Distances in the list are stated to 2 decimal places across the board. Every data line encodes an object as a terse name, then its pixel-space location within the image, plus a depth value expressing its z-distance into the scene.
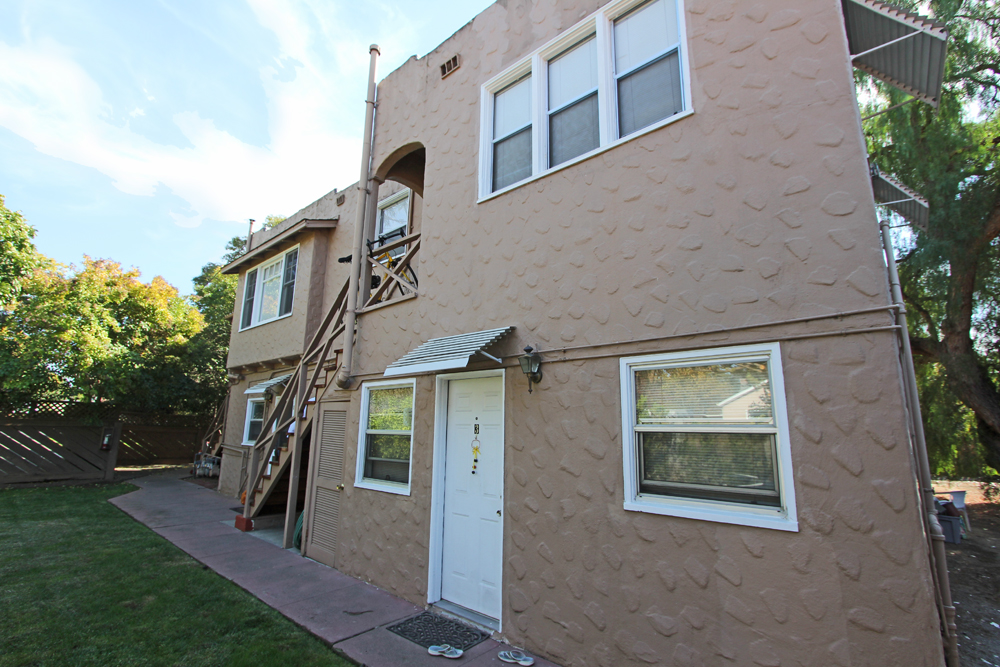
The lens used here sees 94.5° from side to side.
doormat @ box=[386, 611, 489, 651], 4.48
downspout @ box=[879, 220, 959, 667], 2.74
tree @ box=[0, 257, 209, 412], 13.05
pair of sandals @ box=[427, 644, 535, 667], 4.07
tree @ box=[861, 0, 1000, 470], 7.69
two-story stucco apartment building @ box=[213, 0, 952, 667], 2.98
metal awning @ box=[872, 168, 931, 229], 4.98
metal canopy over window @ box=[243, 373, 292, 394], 11.23
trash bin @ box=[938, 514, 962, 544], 6.79
